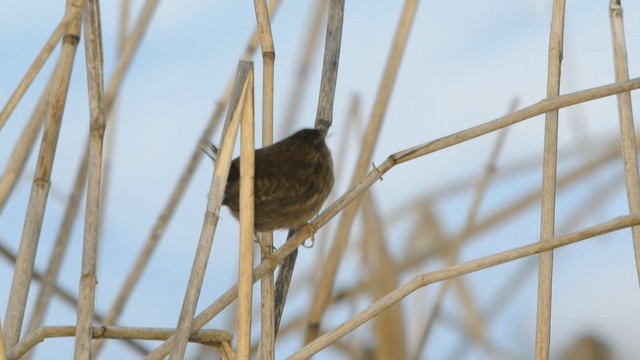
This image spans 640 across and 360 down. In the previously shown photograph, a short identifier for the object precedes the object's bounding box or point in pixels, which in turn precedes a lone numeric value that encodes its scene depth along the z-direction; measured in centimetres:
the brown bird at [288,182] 425
